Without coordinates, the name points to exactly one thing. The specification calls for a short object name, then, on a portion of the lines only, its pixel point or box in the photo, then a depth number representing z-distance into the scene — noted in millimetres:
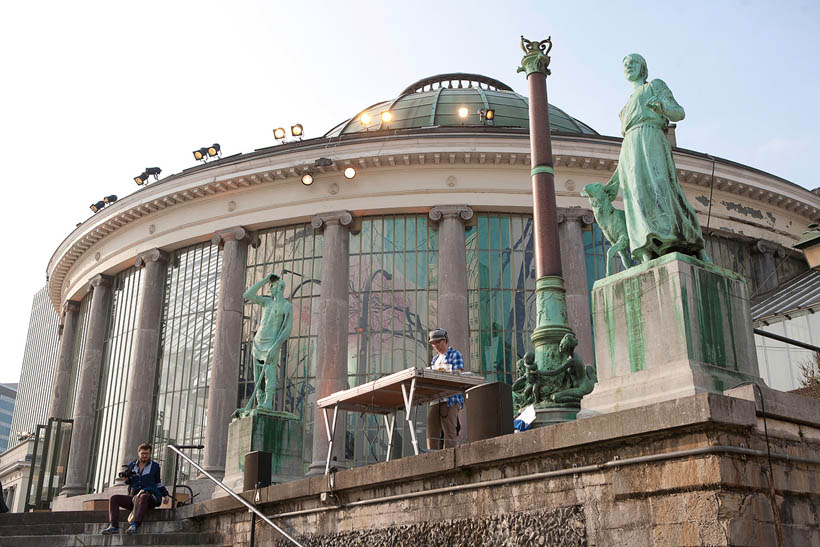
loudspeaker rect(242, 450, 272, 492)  12492
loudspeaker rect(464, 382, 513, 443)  8766
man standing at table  11523
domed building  25359
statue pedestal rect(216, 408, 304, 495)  15594
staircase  12531
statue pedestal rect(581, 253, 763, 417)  7539
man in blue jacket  13133
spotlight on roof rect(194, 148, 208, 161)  30406
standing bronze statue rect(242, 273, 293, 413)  16828
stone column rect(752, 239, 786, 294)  28766
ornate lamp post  10953
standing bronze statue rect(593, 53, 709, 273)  8211
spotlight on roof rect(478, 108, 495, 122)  30500
